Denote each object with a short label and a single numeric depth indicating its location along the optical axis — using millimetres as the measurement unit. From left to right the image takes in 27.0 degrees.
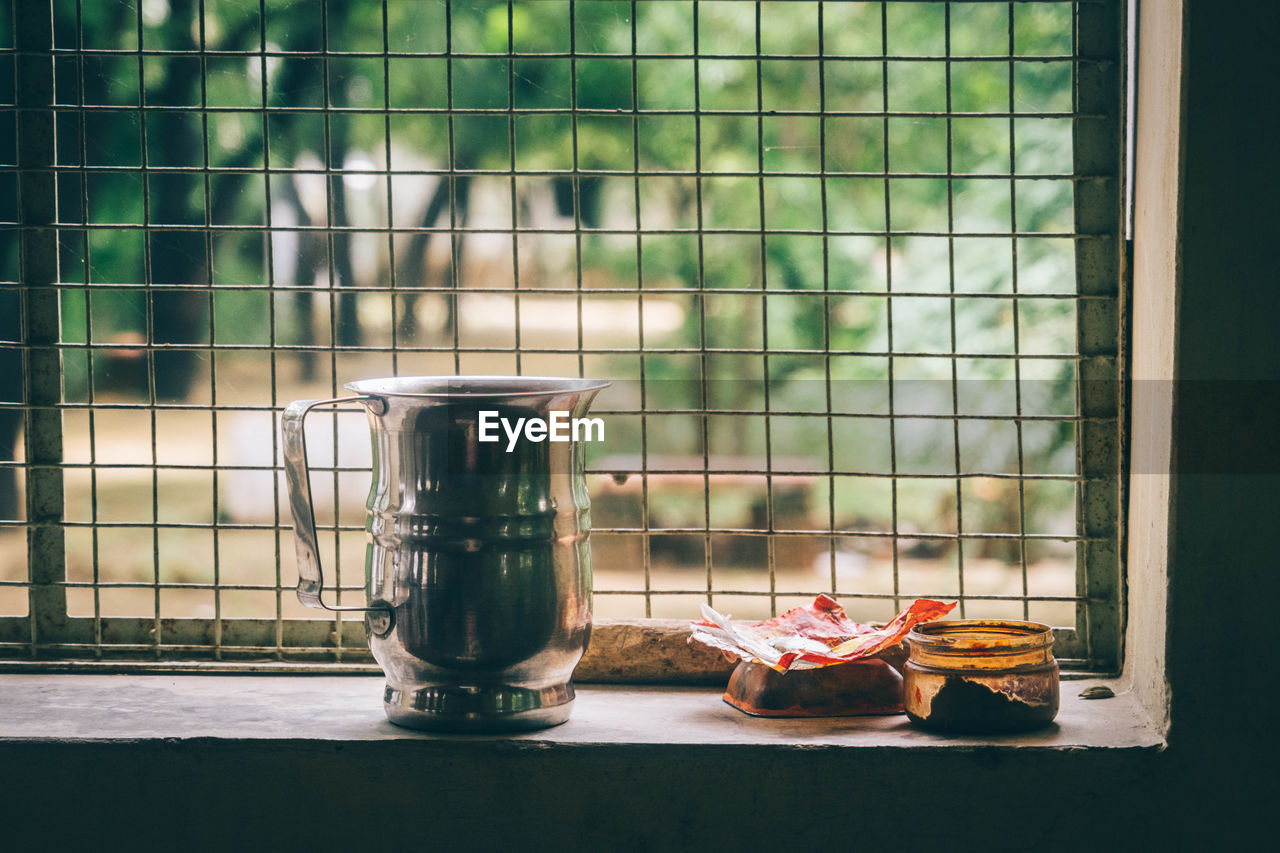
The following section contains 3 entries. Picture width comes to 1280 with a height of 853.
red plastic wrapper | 1545
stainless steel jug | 1482
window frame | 1587
